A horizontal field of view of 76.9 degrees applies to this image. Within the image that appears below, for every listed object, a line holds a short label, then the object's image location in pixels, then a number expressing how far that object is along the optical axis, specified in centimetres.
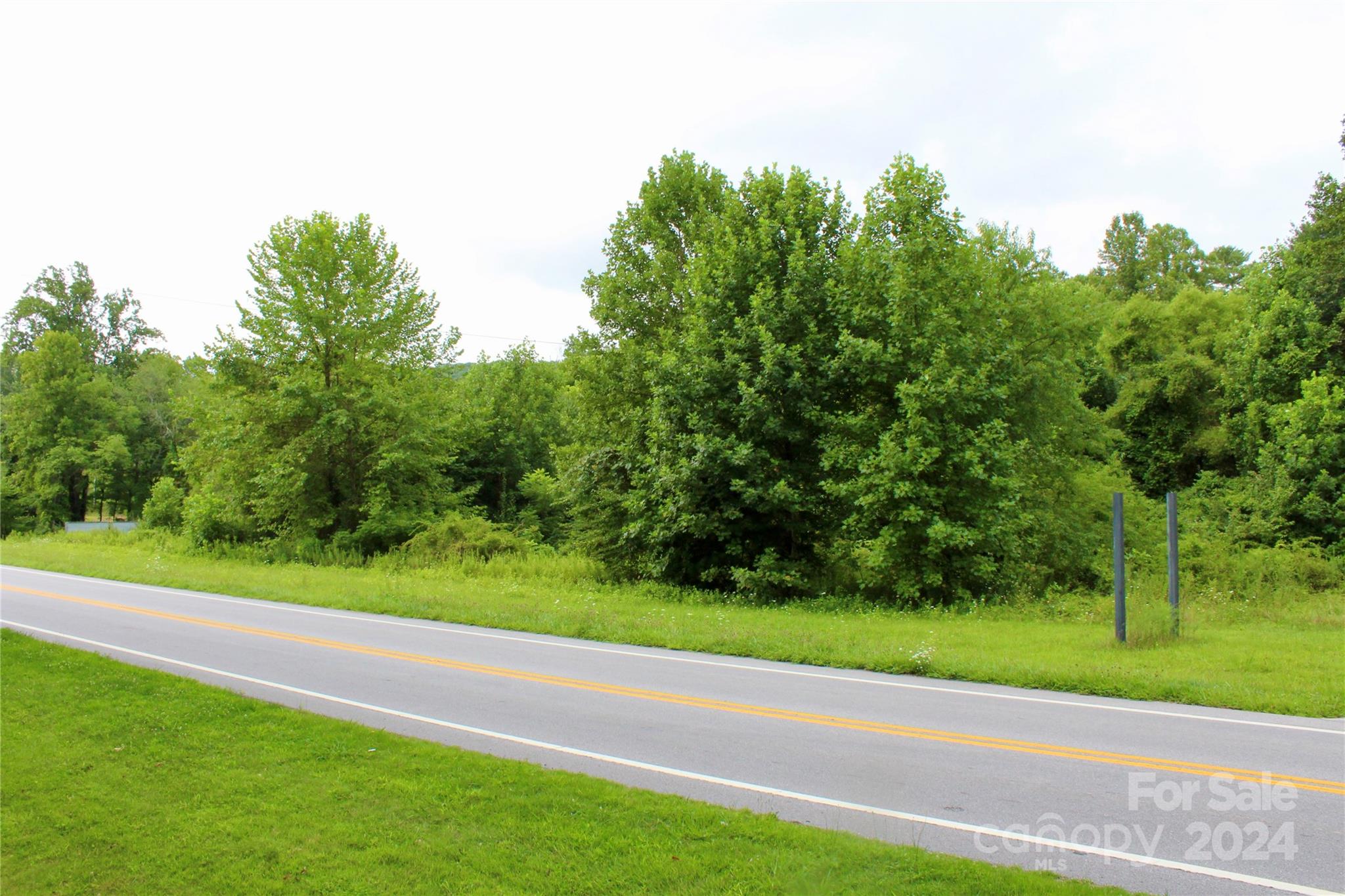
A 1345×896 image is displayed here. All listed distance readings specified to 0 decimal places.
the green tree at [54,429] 5694
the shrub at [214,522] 3191
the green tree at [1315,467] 2630
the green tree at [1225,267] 5850
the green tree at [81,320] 7488
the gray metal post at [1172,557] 1212
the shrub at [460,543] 2730
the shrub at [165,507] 4106
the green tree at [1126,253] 6000
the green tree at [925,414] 1770
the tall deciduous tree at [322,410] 2986
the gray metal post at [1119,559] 1178
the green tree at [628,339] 2355
